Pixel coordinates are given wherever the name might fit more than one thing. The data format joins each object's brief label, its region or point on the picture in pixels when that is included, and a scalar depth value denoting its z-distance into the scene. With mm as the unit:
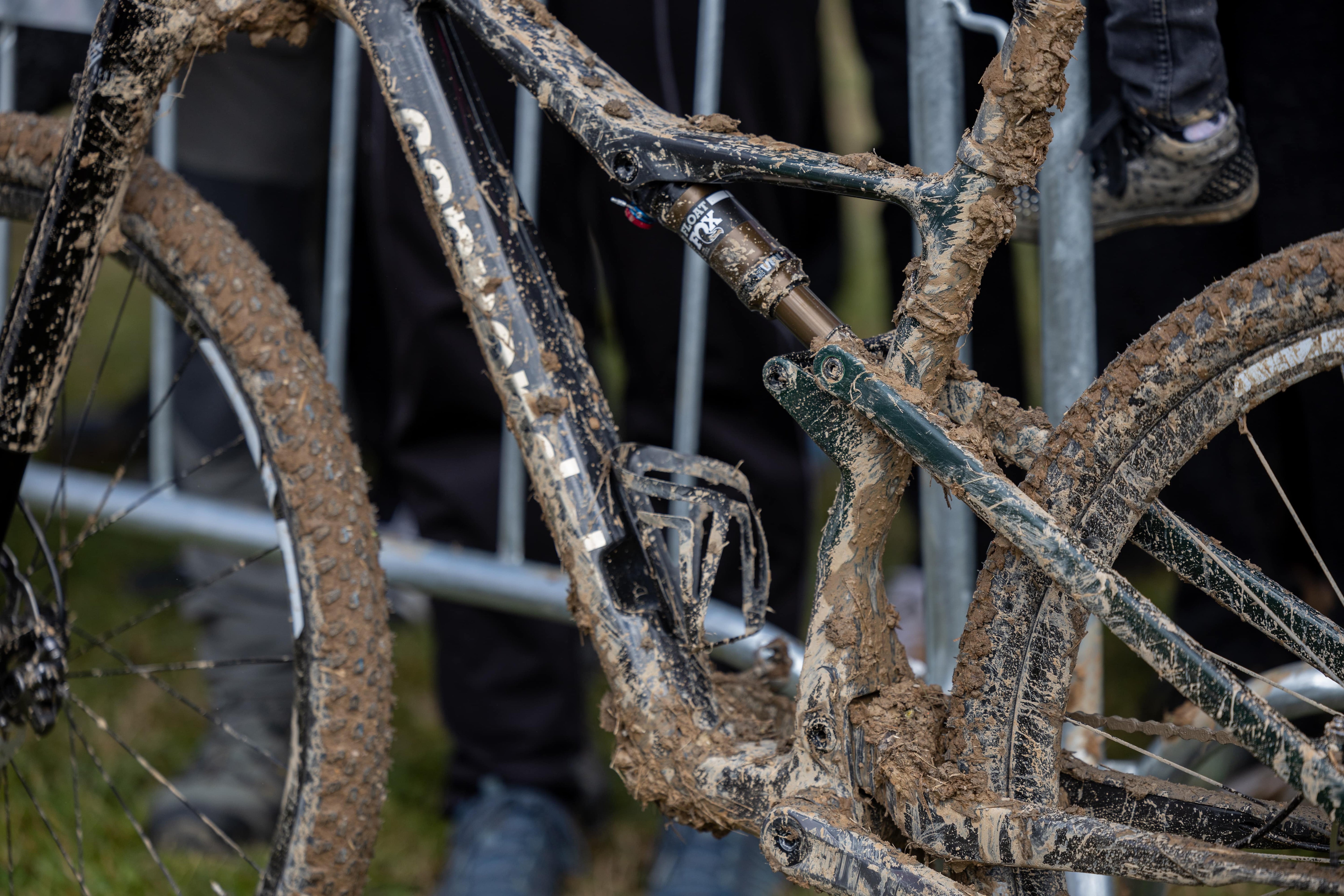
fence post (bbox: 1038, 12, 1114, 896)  2883
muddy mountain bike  2648
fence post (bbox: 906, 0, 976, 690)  2892
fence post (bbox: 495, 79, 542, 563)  3101
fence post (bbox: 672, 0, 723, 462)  3031
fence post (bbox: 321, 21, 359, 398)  3182
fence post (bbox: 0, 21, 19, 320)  3222
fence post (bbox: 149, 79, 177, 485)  3226
